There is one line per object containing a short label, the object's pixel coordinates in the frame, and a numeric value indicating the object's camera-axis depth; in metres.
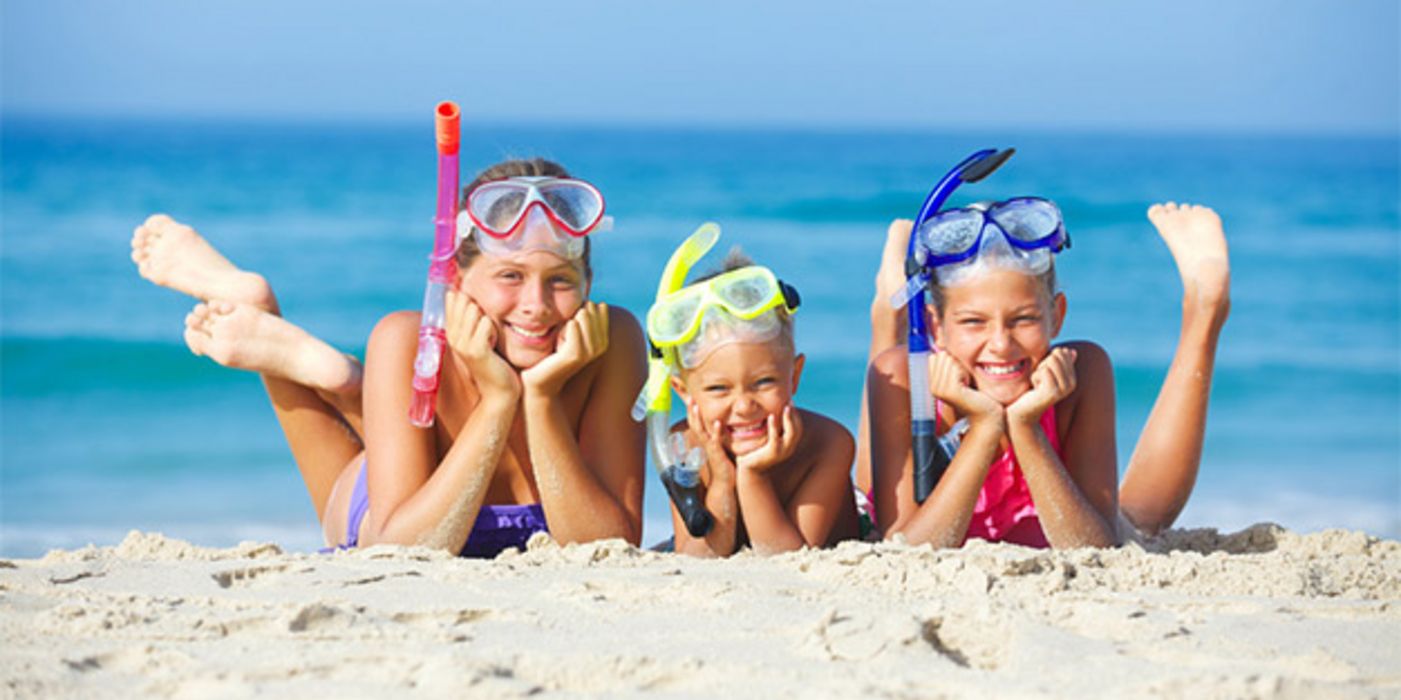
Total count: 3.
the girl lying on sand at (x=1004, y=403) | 4.84
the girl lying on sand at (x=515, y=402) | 4.79
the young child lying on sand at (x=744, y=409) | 4.79
